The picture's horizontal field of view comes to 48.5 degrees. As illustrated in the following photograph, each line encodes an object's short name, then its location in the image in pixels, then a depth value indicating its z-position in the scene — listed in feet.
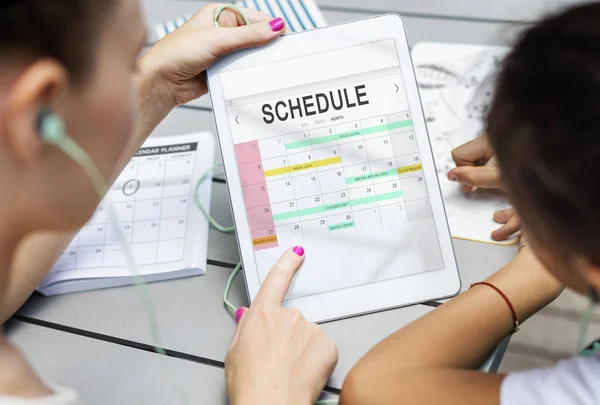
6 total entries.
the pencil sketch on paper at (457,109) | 2.88
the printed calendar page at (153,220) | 2.80
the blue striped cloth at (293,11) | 3.43
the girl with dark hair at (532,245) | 1.56
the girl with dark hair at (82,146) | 1.50
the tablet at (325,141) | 2.60
